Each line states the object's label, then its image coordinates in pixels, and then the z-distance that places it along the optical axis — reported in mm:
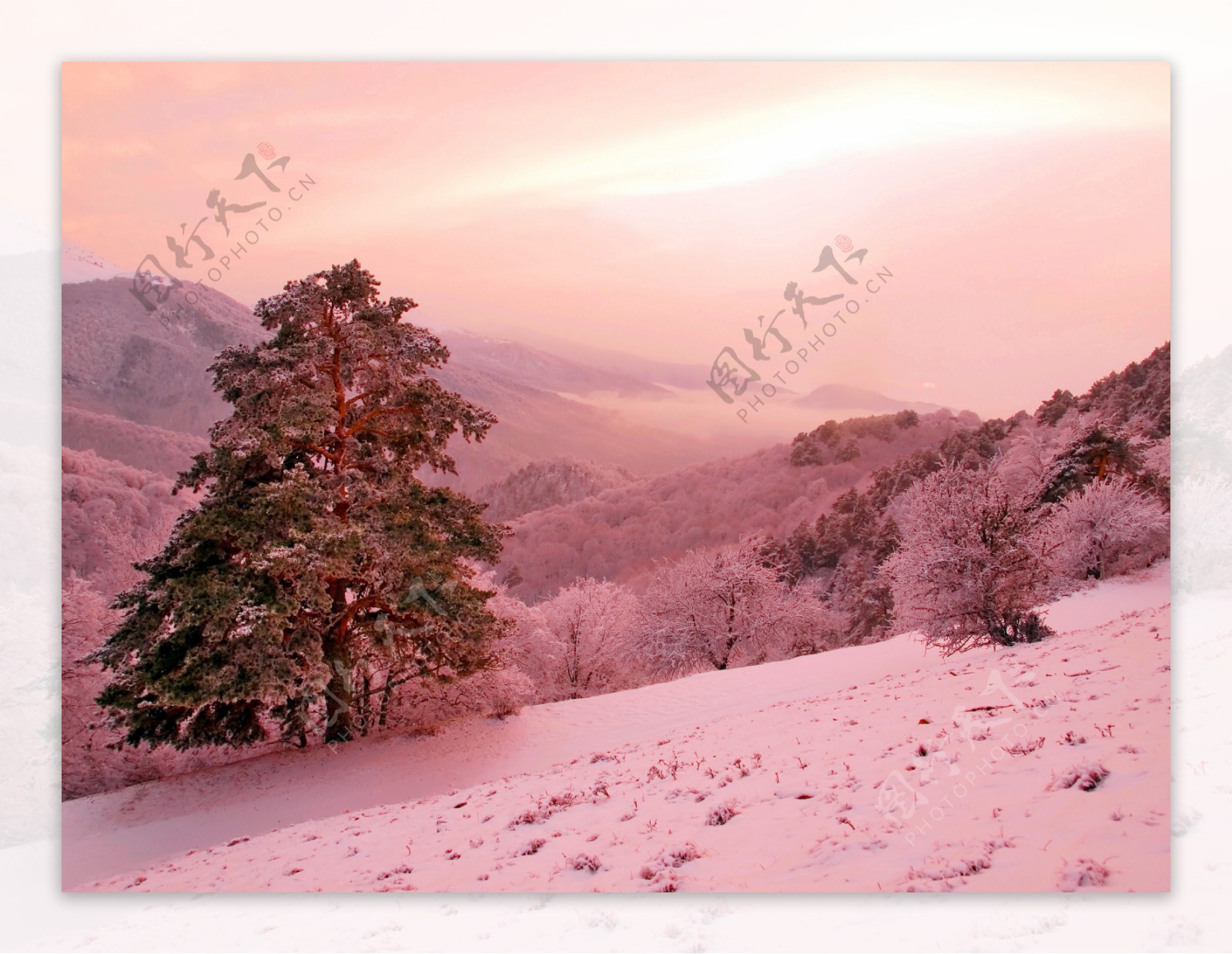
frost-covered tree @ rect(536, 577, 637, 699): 12867
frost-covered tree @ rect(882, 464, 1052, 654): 10148
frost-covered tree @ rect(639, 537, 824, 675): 14523
